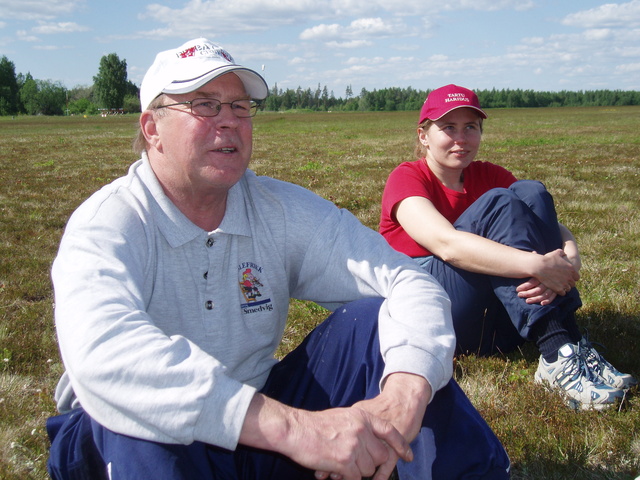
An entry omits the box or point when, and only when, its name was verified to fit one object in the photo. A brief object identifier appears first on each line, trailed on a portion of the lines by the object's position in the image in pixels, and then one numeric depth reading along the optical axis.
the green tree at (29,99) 116.50
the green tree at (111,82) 123.50
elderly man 1.74
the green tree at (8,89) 107.44
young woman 3.12
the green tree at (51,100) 119.25
